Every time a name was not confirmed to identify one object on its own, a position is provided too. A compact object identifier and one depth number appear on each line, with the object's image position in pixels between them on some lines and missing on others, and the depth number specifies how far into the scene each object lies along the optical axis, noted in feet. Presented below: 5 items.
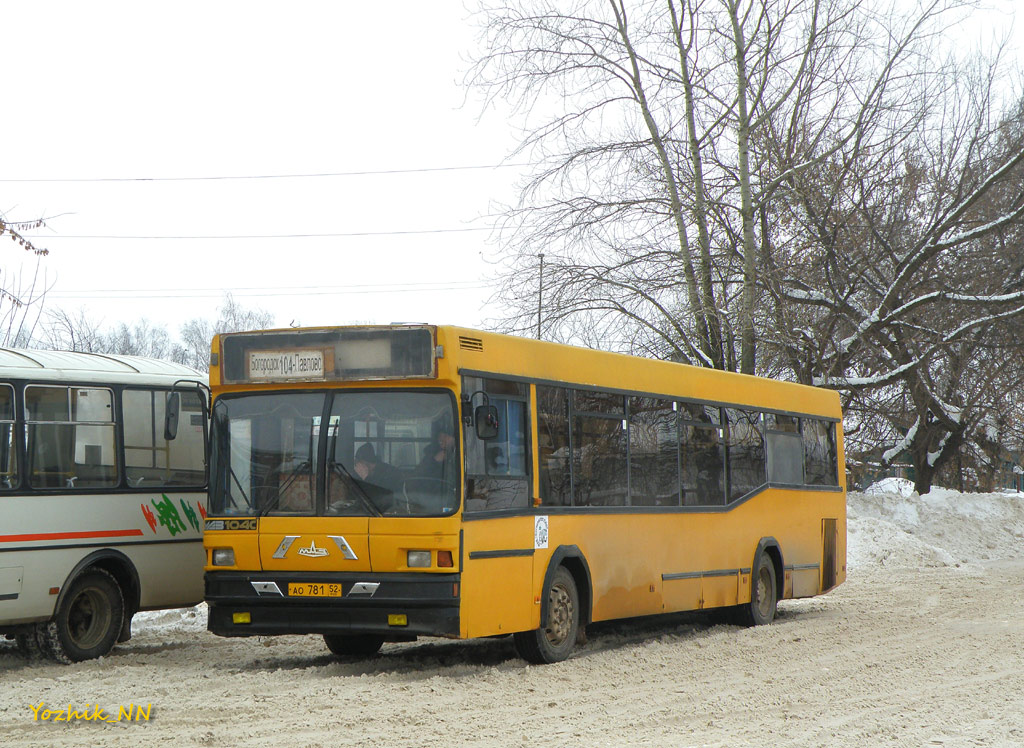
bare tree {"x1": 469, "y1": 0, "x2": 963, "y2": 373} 81.30
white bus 35.27
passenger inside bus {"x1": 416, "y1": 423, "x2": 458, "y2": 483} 32.37
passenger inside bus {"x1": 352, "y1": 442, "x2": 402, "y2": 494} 32.63
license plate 32.58
